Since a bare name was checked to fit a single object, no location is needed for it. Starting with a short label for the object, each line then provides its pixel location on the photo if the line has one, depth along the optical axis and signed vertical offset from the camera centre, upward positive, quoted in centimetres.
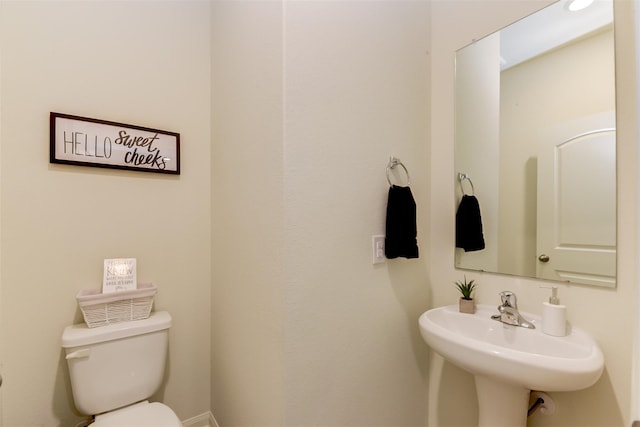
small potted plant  120 -37
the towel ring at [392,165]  123 +22
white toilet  114 -68
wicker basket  121 -41
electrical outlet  117 -15
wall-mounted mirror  97 +27
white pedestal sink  78 -45
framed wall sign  123 +33
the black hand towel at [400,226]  116 -5
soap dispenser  96 -37
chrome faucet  106 -38
